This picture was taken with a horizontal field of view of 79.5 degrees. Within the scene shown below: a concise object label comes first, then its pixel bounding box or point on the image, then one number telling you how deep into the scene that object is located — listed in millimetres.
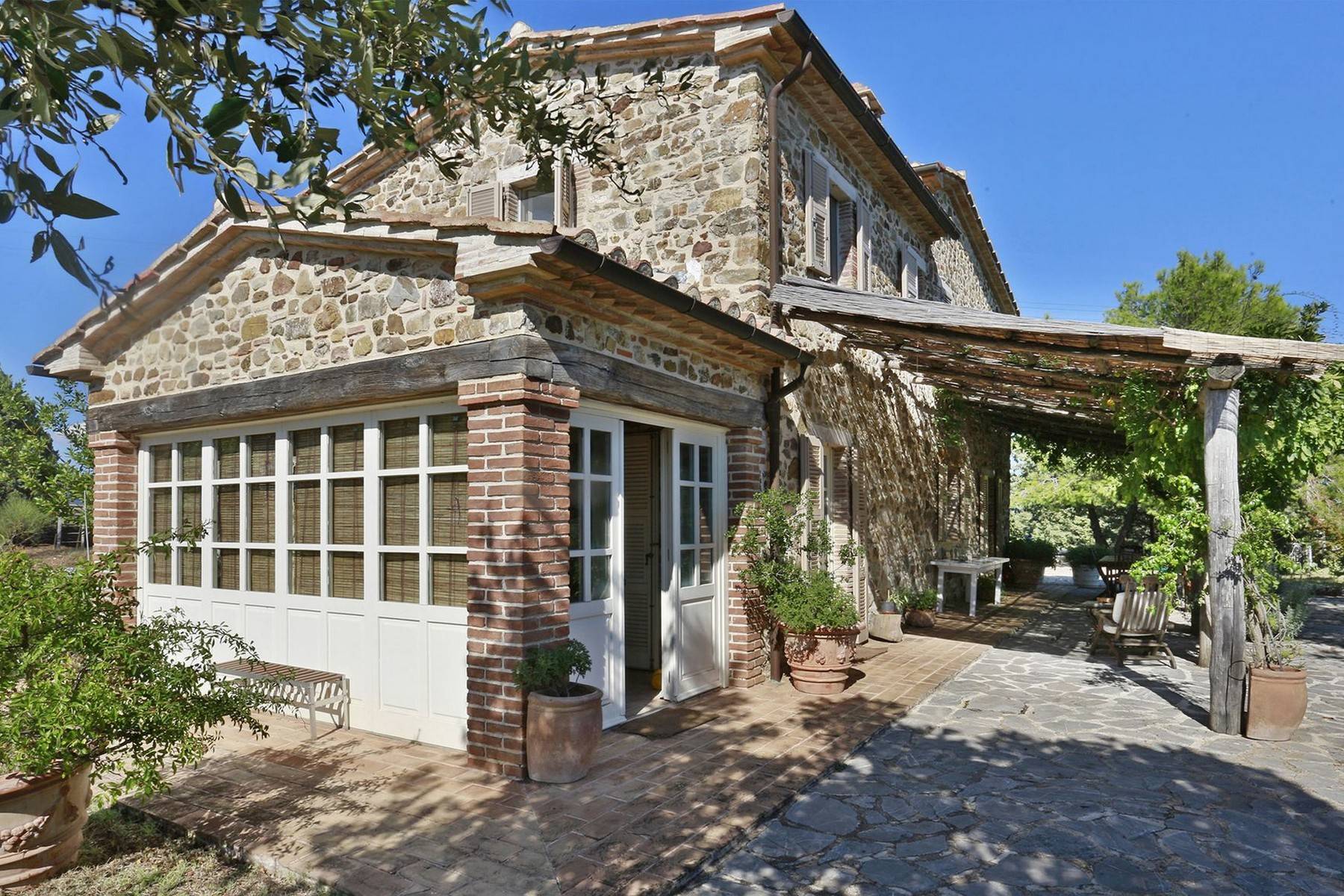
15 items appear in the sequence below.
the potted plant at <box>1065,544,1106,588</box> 18516
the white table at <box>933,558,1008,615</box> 12312
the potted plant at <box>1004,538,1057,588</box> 17125
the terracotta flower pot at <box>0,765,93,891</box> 3547
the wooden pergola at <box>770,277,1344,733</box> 5766
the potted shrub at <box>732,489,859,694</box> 7070
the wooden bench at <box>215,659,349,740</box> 5648
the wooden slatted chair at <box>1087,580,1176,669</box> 8477
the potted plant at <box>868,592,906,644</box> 9922
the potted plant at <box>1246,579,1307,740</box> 5816
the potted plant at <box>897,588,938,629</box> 11133
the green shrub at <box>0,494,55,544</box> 14719
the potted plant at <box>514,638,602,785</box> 4695
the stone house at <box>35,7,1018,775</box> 4965
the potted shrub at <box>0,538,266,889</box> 3395
